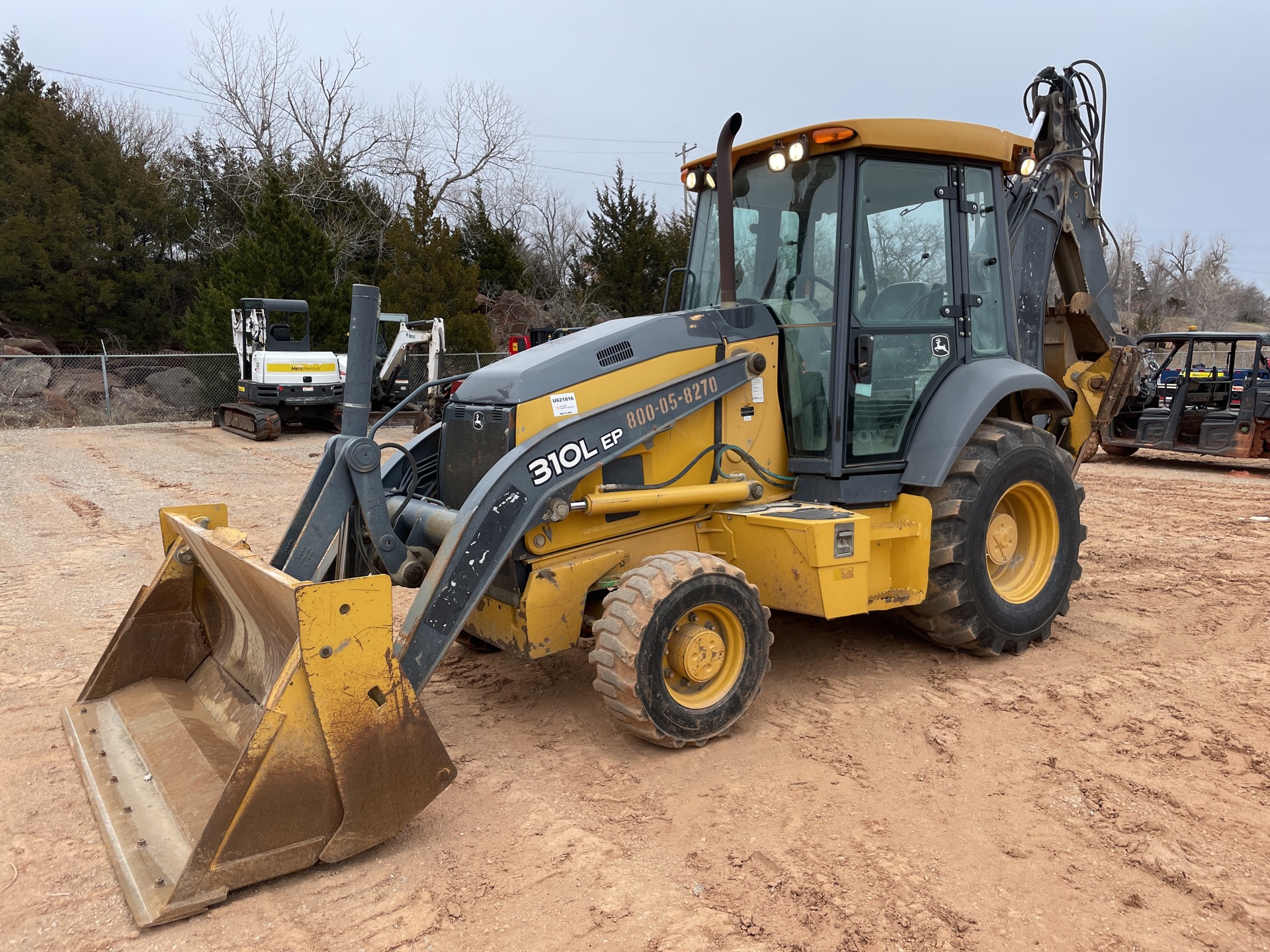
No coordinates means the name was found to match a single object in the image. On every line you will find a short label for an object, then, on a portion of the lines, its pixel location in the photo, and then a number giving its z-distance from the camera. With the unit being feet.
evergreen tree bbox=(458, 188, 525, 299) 107.55
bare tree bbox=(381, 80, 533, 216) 104.58
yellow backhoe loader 9.98
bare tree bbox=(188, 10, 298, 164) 100.01
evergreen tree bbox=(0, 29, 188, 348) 81.61
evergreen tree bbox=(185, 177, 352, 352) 74.49
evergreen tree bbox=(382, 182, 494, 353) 79.46
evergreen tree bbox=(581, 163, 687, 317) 102.32
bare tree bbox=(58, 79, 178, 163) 100.99
